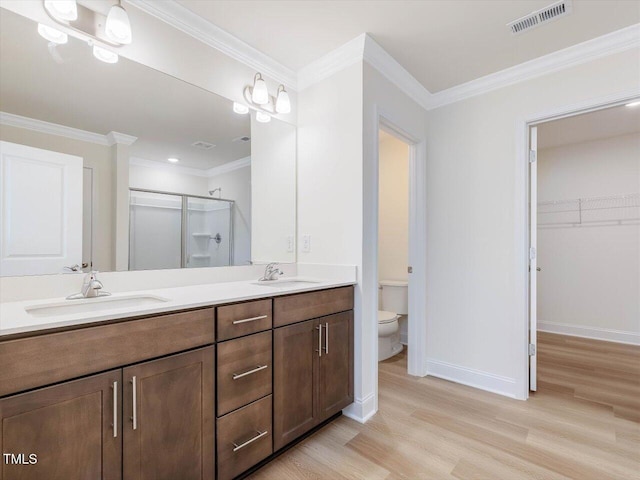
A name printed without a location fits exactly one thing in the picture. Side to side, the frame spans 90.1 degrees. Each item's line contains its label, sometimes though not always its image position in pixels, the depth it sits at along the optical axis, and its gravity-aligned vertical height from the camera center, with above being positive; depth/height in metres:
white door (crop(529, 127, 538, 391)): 2.40 -0.04
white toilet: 3.07 -0.76
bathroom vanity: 0.94 -0.56
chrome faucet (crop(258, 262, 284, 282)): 2.17 -0.22
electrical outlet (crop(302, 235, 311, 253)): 2.39 -0.01
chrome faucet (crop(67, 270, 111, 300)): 1.41 -0.21
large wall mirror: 1.38 +0.40
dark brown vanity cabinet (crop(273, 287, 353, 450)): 1.65 -0.70
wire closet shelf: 3.66 +0.38
